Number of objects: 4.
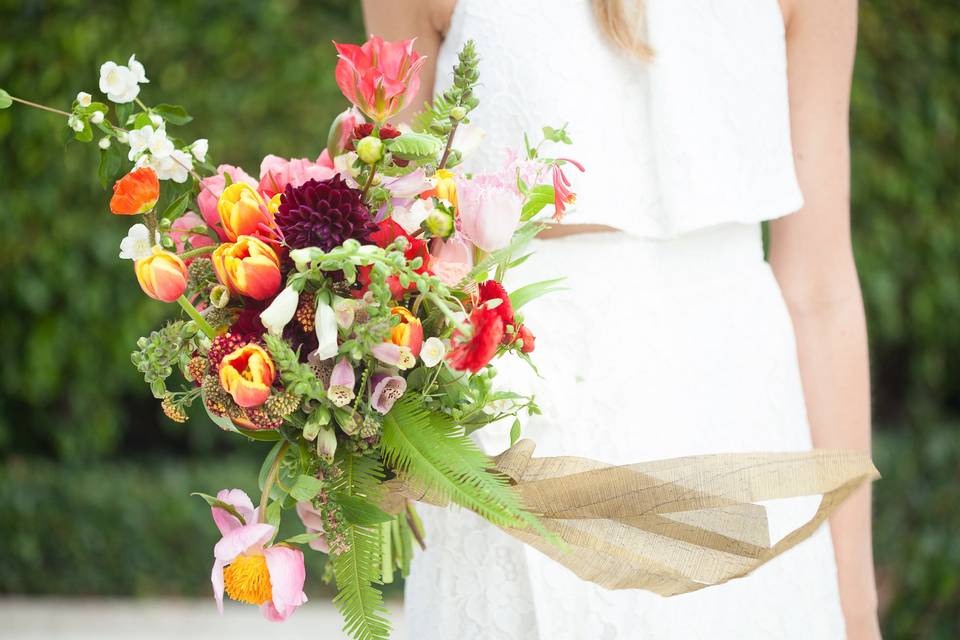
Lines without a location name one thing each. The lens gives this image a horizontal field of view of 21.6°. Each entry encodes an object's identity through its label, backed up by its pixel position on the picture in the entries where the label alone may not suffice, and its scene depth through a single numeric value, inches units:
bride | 87.5
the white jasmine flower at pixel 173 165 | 78.6
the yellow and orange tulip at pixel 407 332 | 75.4
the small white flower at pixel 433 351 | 75.5
